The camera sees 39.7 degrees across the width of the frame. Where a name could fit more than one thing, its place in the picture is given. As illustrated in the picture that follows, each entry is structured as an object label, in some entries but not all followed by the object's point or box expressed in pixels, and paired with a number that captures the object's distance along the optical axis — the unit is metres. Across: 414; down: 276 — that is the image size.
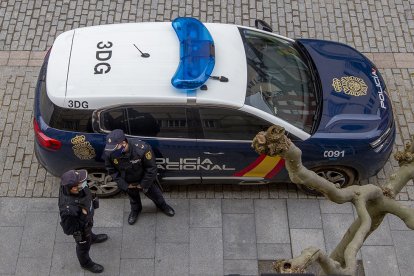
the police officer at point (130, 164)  6.09
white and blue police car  6.55
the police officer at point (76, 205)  5.77
